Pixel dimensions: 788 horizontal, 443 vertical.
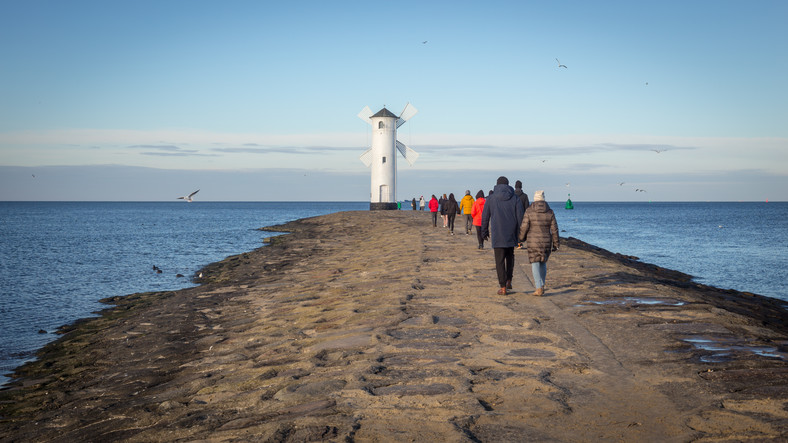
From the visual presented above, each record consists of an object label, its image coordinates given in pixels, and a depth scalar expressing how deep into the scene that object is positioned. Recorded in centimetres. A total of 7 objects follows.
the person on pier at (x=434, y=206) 3391
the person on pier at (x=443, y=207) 3161
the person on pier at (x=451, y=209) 2781
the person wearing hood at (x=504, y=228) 1127
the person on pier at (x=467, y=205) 2600
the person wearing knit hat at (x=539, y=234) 1099
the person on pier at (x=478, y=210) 2028
